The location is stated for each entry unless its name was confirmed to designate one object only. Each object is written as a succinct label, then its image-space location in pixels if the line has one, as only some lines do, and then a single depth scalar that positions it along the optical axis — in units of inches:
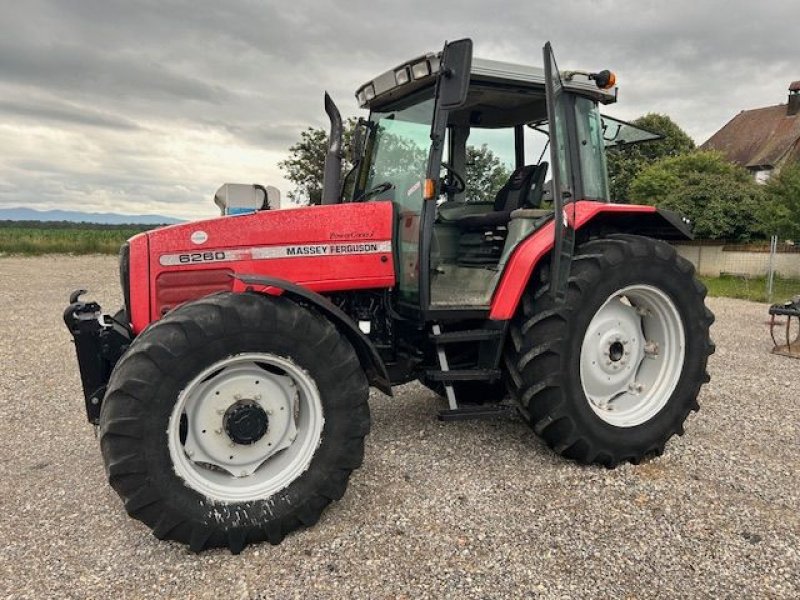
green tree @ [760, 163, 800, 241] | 672.4
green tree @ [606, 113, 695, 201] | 1239.5
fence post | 515.0
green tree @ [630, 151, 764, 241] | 818.8
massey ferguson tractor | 108.0
